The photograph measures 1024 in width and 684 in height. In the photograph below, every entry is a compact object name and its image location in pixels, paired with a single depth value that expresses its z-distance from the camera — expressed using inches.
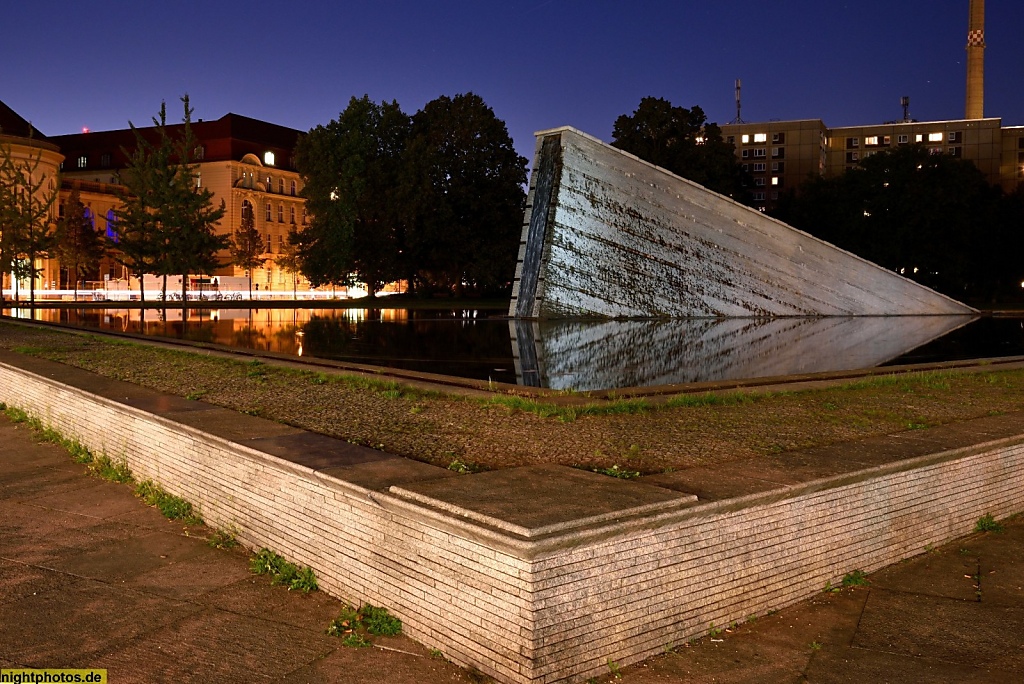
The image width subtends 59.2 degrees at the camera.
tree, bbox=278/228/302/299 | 2428.5
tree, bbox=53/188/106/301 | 2701.8
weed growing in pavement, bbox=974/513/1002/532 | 236.5
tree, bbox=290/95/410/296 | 2217.0
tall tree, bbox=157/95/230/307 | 1628.9
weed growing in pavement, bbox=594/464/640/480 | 201.9
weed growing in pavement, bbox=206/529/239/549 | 215.9
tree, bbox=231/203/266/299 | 3041.3
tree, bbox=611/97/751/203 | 2187.5
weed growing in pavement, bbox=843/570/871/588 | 194.1
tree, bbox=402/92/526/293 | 2094.0
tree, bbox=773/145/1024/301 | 2133.4
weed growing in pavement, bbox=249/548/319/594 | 186.4
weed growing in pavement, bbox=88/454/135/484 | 278.8
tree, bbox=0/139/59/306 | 1680.6
